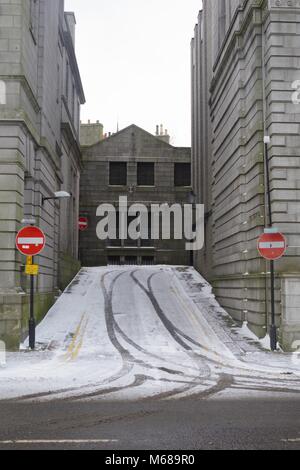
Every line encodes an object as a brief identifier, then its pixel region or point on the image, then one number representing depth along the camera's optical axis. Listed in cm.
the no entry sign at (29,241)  1555
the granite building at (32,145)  1617
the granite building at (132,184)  4197
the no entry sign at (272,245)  1564
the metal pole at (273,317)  1581
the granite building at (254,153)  1683
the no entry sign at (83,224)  4059
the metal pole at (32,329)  1597
